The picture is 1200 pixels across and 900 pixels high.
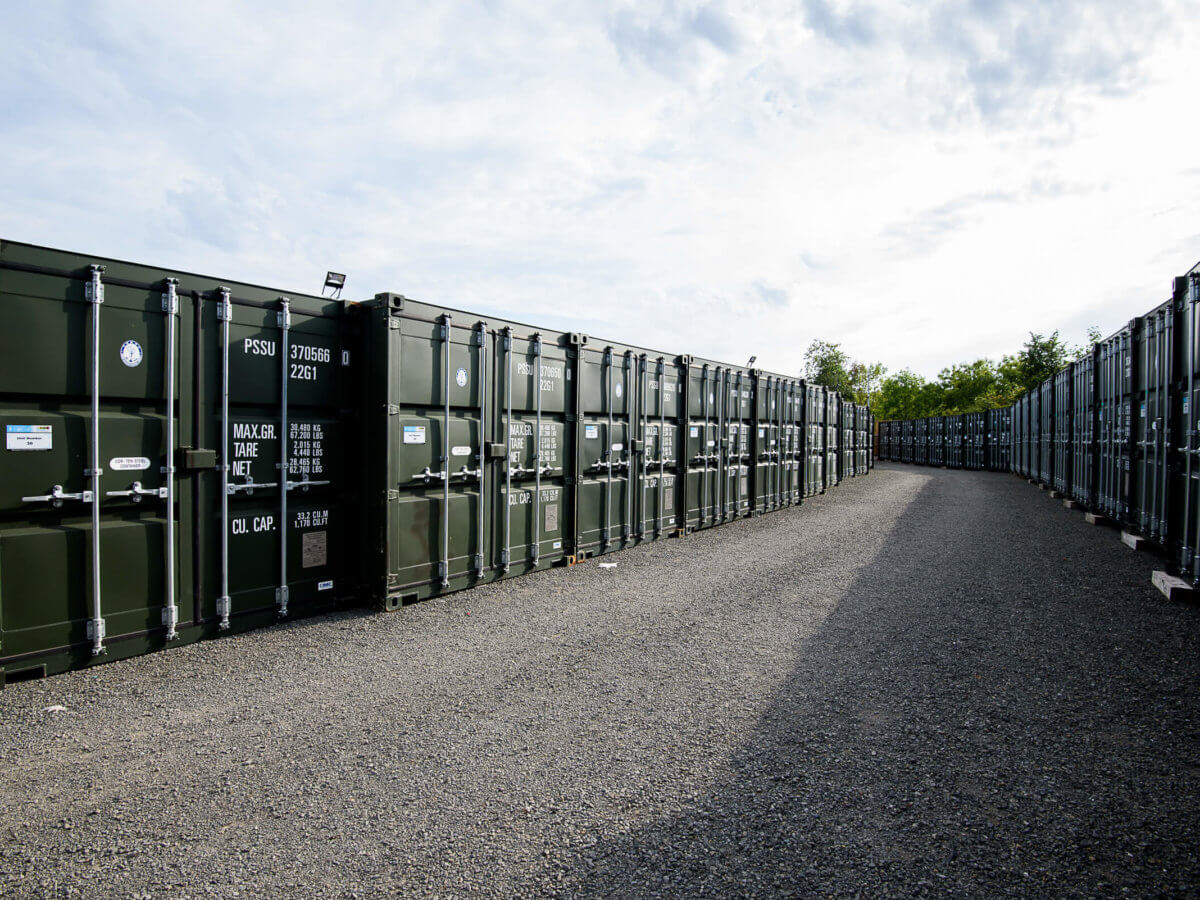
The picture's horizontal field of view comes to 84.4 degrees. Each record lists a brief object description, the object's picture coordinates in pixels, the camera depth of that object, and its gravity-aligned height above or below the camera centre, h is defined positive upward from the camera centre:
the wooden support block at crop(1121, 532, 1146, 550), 9.52 -1.47
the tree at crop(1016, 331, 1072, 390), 54.91 +6.89
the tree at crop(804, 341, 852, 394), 72.19 +8.04
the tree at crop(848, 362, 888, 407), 75.41 +6.80
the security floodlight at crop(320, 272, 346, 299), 7.24 +1.75
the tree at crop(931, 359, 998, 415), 73.14 +6.04
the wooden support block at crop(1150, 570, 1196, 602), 6.96 -1.60
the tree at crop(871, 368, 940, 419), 80.75 +5.16
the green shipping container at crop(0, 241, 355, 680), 5.02 -0.17
